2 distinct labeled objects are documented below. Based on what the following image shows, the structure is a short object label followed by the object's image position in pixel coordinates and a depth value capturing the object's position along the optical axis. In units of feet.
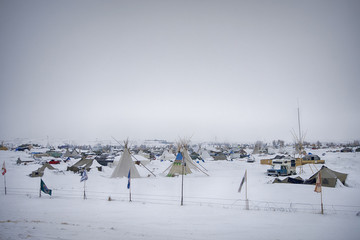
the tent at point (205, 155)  161.68
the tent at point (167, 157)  149.89
